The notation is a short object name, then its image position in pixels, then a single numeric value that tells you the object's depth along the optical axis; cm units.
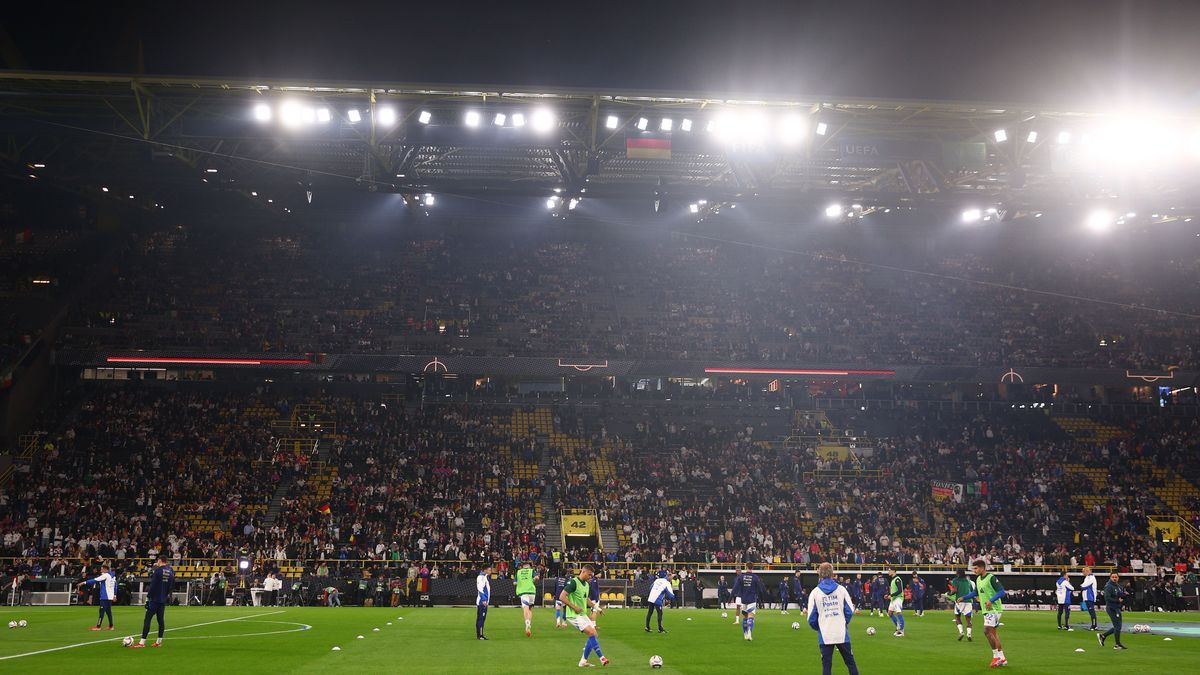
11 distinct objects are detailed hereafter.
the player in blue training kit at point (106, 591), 2338
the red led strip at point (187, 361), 4812
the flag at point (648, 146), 3145
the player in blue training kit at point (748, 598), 2356
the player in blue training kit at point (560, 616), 2671
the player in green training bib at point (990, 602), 1803
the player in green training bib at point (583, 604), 1666
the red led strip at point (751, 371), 5159
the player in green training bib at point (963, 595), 2342
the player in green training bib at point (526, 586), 2433
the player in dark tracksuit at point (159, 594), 1948
